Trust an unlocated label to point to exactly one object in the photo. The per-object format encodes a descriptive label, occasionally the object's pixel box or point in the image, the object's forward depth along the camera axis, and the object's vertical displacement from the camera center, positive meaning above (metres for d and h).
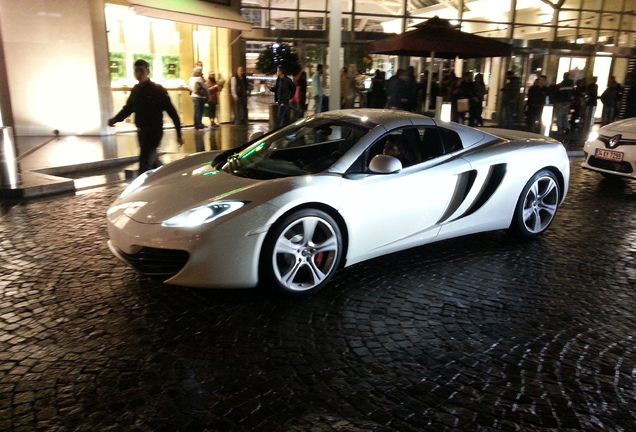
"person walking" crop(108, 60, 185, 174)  6.98 -0.49
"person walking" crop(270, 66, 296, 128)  13.05 -0.43
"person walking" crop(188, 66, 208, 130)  14.85 -0.53
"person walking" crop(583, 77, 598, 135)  16.80 -0.74
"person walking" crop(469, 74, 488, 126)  15.11 -0.72
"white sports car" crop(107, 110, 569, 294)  3.68 -0.96
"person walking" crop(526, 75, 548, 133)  15.49 -0.69
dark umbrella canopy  10.42 +0.71
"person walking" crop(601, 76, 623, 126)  18.91 -0.61
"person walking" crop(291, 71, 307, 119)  14.08 -0.56
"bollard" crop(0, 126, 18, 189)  6.96 -1.20
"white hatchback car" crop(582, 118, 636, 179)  8.06 -1.07
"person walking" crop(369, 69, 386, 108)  14.48 -0.38
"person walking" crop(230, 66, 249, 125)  16.52 -0.60
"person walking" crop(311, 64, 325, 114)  16.12 -0.39
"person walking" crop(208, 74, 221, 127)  15.89 -0.67
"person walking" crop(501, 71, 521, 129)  15.47 -0.53
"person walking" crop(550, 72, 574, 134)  15.88 -0.75
